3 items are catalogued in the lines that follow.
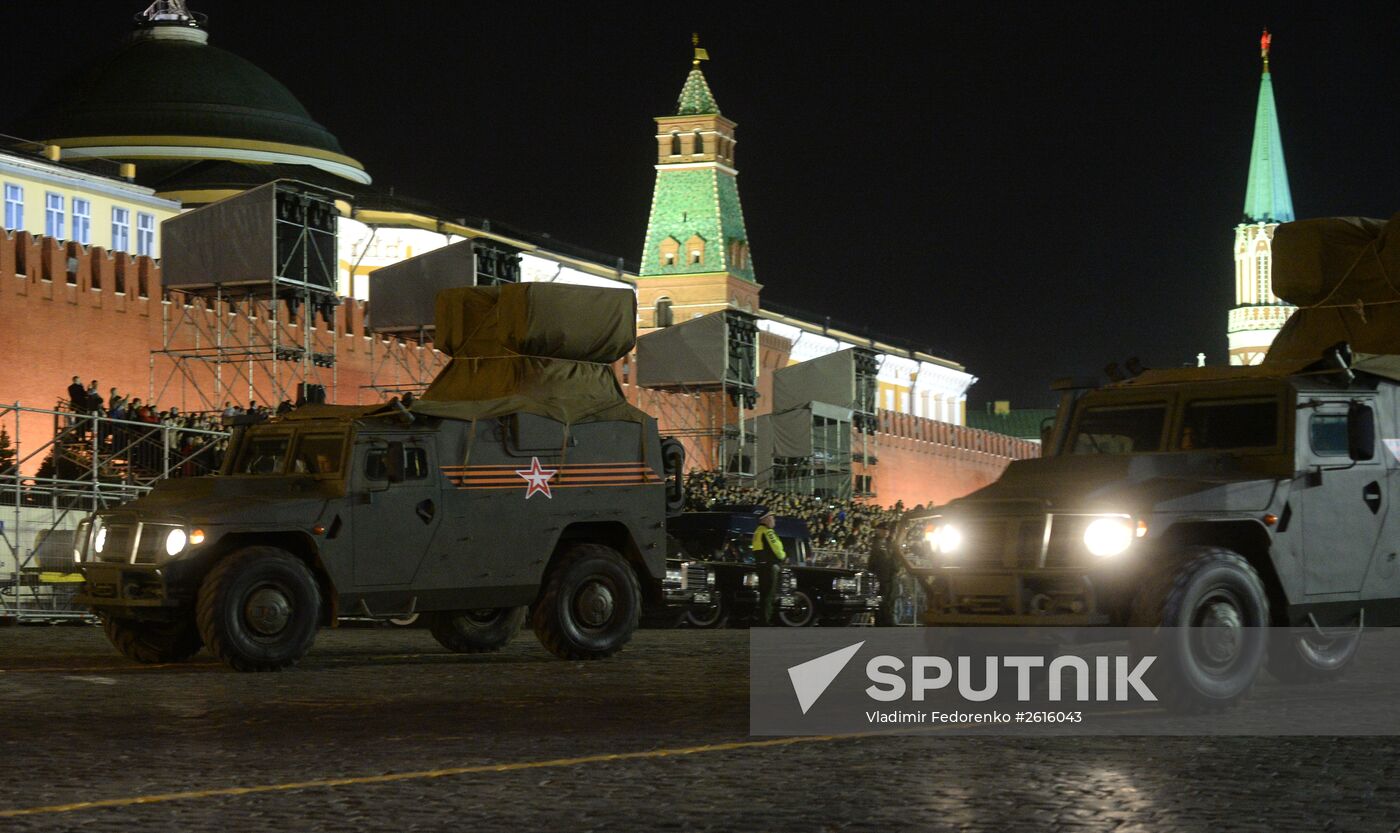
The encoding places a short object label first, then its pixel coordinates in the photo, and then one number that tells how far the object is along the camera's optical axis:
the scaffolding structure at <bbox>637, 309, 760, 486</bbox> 59.50
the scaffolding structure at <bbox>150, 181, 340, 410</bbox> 39.56
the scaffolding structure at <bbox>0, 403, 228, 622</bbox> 23.22
